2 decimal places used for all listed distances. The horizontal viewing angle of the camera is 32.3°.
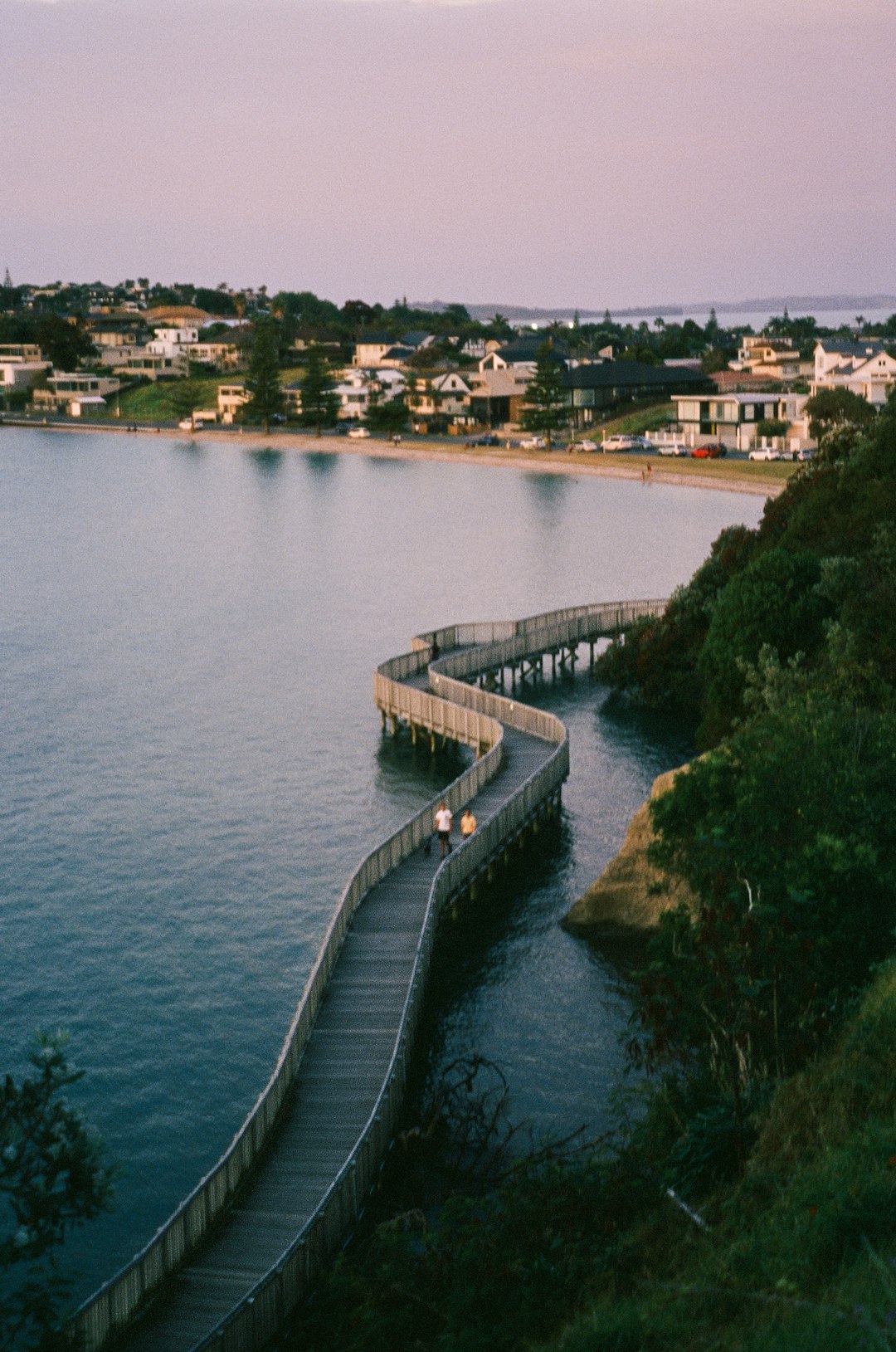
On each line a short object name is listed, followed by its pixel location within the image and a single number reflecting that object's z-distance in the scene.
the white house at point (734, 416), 147.12
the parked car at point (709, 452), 136.88
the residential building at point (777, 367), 183.62
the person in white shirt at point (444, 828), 36.75
